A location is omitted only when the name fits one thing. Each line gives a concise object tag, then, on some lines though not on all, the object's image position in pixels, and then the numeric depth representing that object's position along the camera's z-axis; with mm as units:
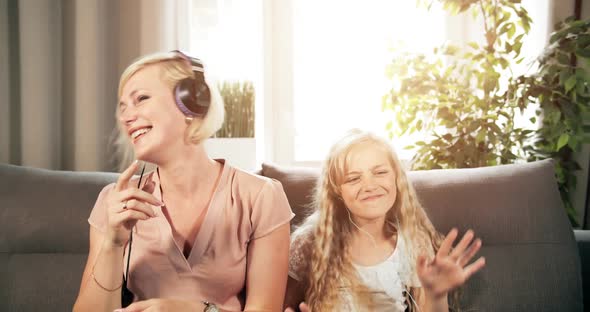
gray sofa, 928
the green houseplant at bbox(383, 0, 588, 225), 1291
